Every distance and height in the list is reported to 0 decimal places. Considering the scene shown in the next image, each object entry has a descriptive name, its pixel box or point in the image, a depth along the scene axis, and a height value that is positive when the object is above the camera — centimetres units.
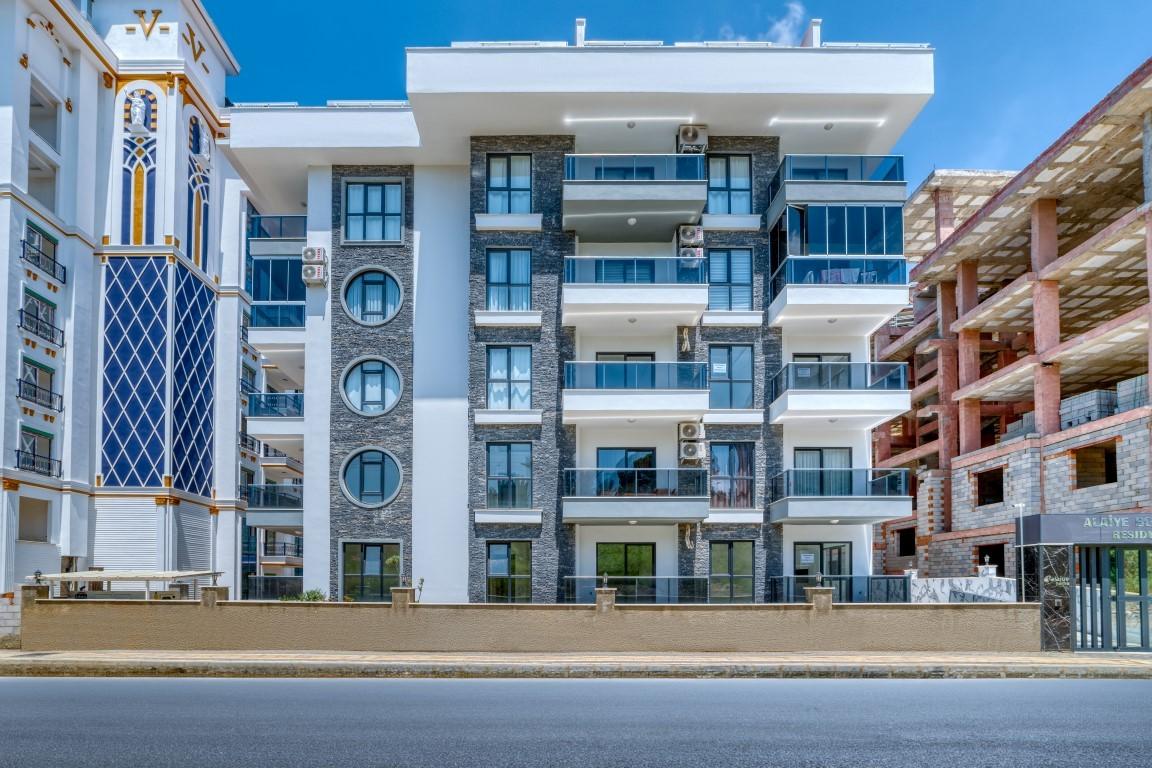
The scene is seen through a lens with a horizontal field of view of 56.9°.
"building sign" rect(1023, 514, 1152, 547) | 2141 -72
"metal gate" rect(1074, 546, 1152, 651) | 2184 -216
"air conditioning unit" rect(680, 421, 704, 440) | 2841 +166
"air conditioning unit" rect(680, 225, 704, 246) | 2880 +698
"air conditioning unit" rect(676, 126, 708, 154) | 2852 +946
